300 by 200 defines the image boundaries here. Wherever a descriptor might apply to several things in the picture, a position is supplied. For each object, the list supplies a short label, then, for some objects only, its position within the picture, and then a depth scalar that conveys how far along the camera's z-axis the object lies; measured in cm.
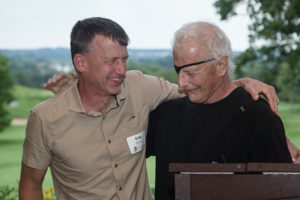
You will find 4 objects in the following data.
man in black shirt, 162
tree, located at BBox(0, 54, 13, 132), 1800
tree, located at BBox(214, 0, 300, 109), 634
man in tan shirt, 179
